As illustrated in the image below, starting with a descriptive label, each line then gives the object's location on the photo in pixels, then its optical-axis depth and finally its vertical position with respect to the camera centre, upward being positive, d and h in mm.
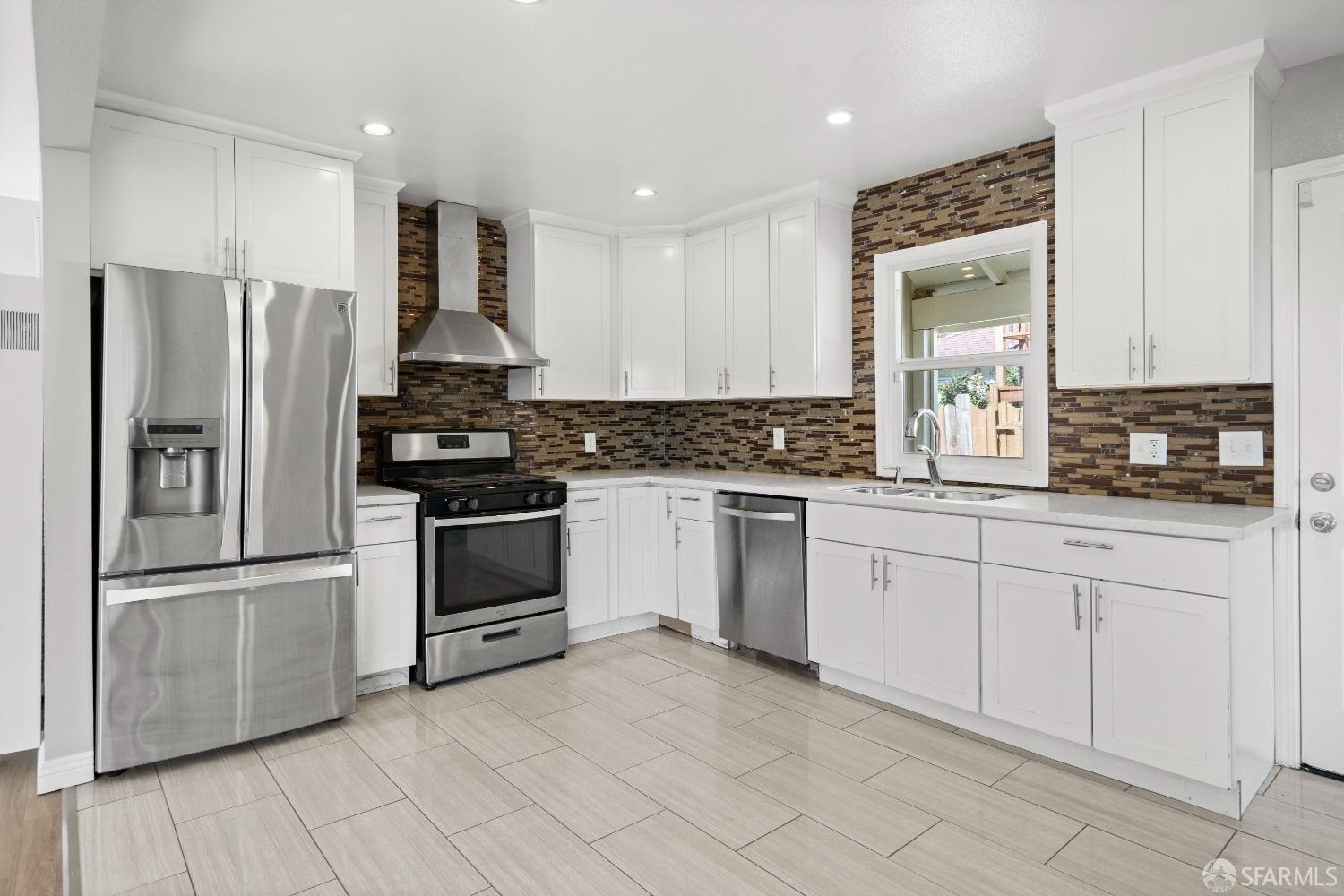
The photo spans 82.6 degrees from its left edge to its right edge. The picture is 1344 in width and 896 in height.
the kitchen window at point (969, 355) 3359 +438
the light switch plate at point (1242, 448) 2672 +0
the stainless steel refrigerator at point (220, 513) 2594 -239
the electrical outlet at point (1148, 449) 2918 -4
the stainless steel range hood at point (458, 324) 3820 +642
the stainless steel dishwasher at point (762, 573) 3539 -608
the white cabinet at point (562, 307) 4336 +820
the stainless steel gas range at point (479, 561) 3496 -547
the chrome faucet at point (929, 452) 3461 -18
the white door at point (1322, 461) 2533 -44
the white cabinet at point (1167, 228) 2520 +776
